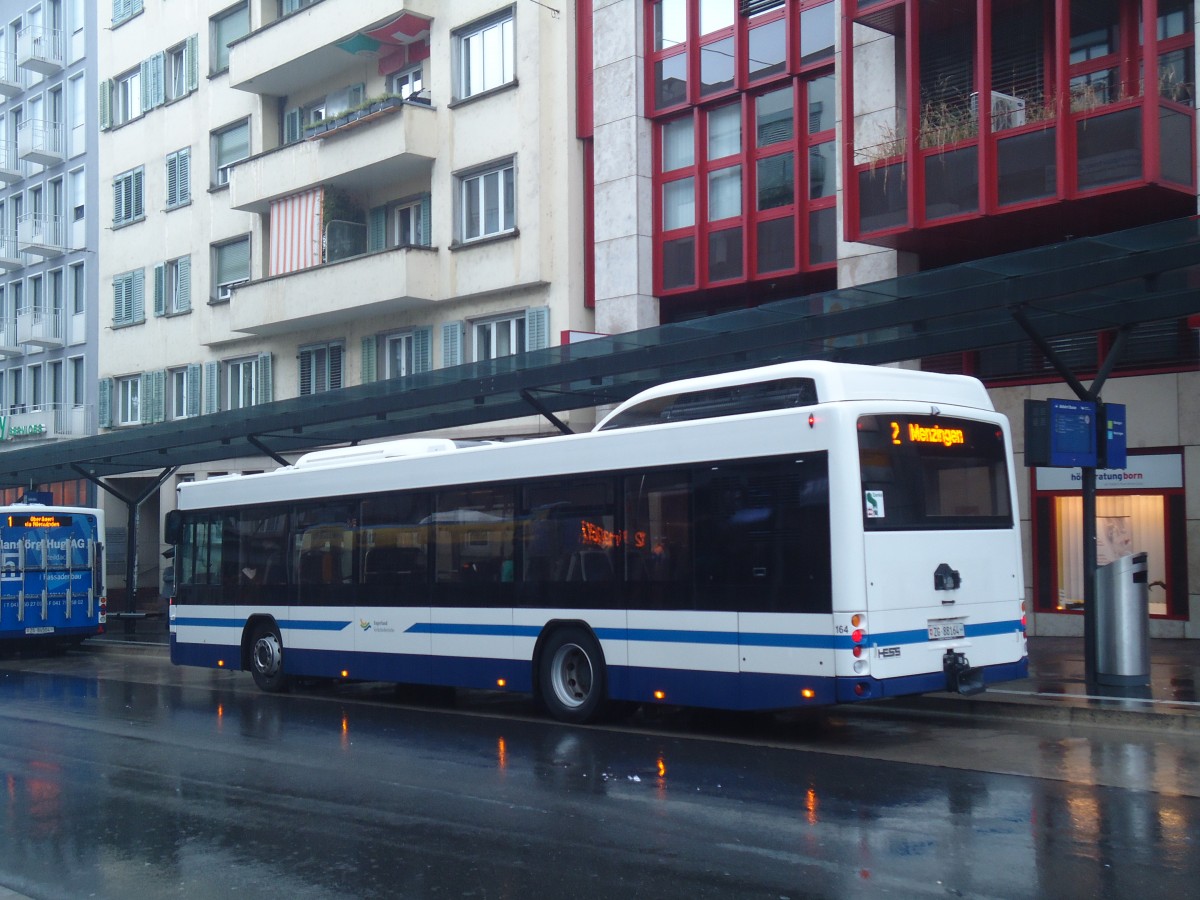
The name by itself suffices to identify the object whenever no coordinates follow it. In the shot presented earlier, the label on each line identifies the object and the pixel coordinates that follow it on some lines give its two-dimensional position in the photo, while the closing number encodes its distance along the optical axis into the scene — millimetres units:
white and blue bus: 10828
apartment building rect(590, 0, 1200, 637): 18031
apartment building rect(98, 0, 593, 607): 27094
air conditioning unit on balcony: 18609
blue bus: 25188
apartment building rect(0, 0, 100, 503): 42562
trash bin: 13172
